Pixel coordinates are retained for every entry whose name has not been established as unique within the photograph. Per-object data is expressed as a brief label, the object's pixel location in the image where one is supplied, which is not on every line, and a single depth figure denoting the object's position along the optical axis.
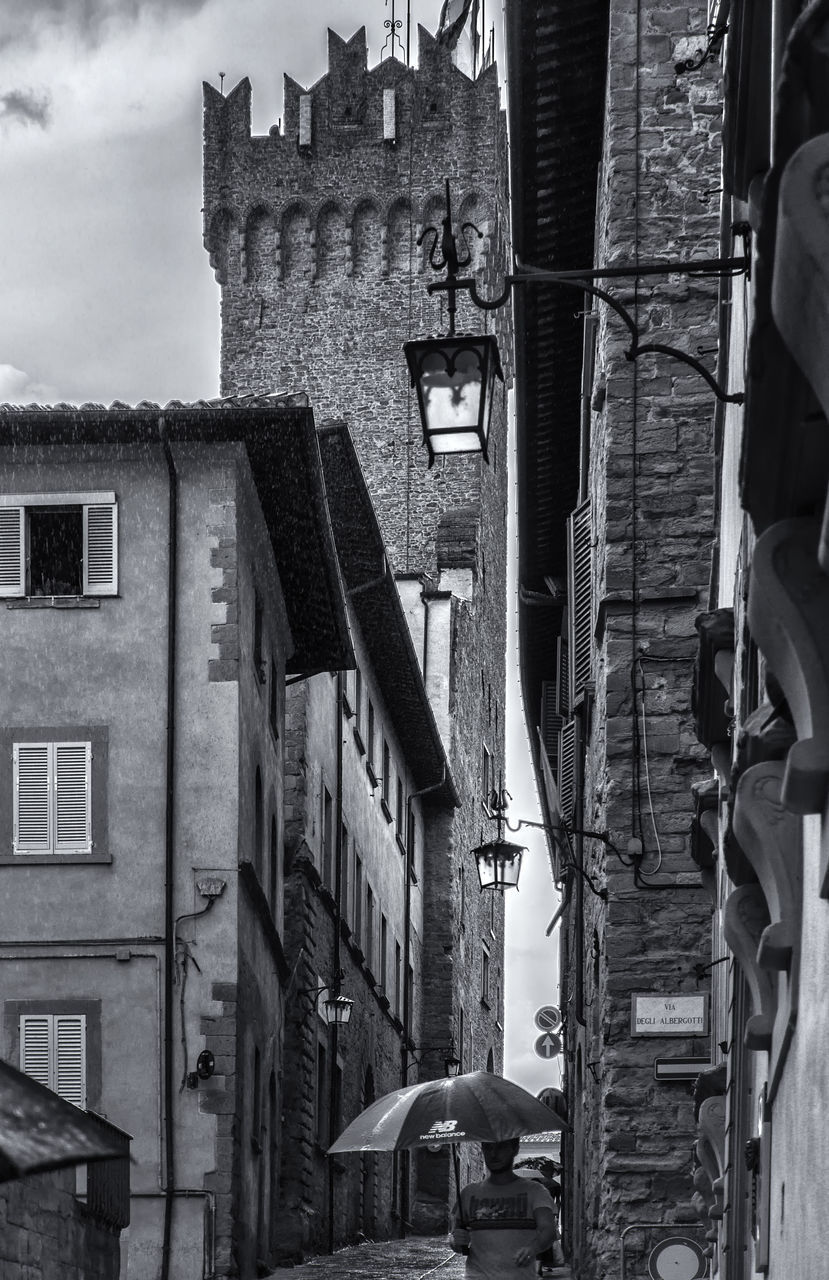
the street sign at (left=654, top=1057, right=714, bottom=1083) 14.73
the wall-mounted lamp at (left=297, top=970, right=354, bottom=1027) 26.23
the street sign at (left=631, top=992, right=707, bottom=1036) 14.83
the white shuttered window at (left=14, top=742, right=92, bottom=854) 19.58
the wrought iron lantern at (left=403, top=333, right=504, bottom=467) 8.30
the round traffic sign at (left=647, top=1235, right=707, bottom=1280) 13.58
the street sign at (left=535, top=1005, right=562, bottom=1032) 30.00
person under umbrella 9.97
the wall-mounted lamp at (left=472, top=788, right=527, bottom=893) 19.30
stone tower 49.78
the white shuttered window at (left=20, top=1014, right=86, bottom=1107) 18.72
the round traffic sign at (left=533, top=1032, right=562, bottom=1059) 28.11
